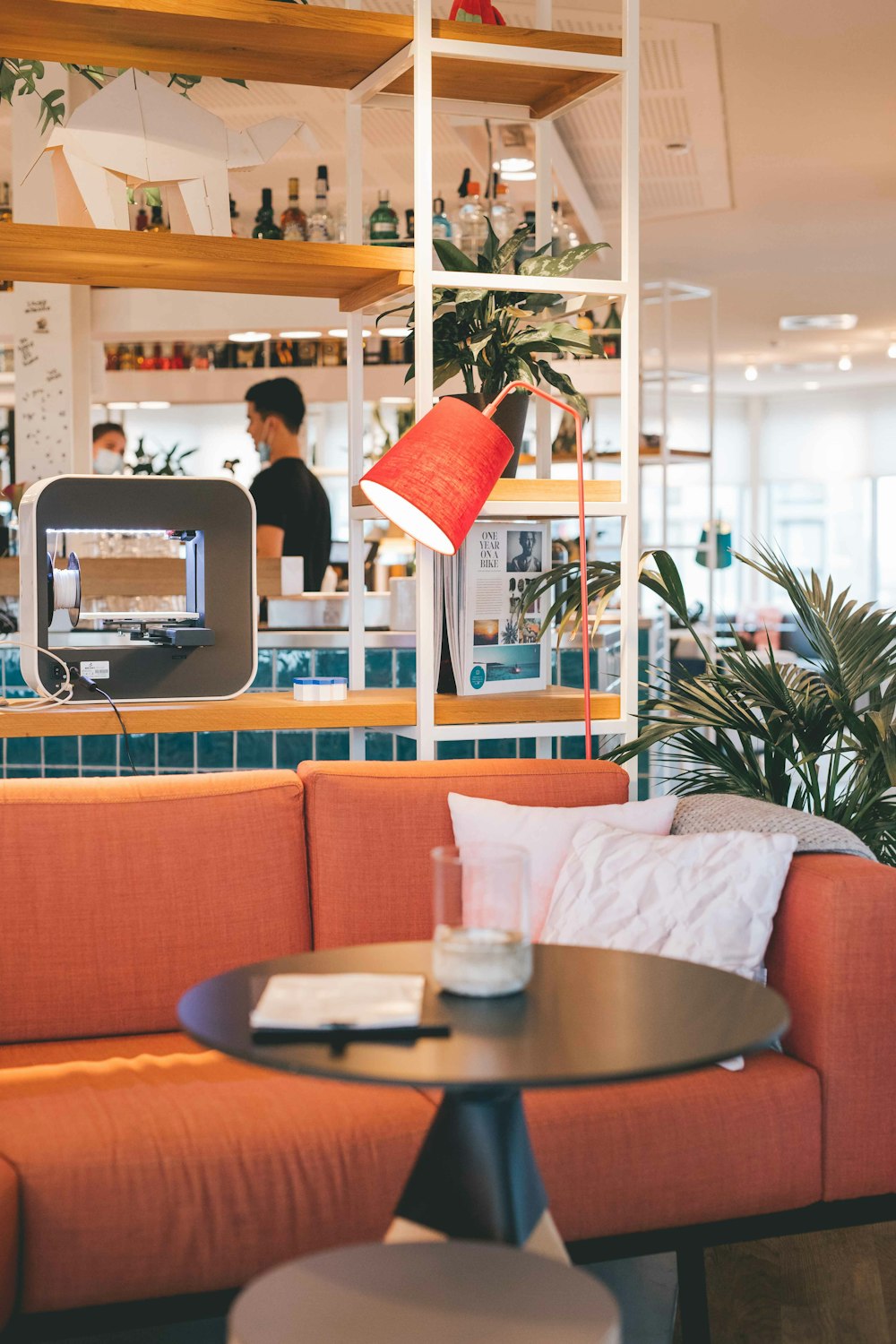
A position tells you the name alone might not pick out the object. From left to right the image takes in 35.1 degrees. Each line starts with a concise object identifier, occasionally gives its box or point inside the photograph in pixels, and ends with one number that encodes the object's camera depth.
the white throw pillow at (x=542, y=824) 2.33
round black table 1.30
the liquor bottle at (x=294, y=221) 5.60
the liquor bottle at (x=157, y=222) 5.56
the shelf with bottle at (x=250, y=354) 6.95
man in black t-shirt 4.87
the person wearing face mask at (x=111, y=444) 6.12
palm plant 2.72
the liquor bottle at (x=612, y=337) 6.27
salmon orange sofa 1.76
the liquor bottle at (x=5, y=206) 5.82
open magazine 2.85
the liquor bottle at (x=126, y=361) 7.31
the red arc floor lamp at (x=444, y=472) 2.28
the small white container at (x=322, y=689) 2.76
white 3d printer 2.55
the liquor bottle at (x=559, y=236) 4.90
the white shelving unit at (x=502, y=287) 2.68
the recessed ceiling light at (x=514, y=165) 5.09
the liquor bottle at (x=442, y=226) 4.14
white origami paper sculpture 2.63
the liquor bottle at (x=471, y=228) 4.61
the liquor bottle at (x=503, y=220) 4.79
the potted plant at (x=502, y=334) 2.81
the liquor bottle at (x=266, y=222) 5.16
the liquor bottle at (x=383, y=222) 5.37
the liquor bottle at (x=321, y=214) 5.39
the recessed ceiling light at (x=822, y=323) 9.35
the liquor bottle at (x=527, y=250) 4.48
